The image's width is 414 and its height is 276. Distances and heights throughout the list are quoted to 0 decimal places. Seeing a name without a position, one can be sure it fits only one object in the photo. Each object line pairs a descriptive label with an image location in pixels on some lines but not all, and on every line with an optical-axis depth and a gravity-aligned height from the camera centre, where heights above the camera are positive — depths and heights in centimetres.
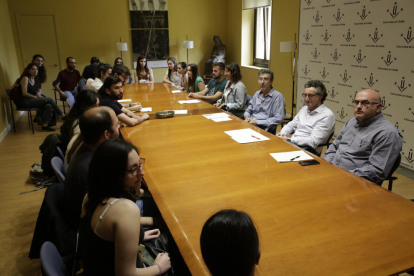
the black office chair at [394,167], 233 -86
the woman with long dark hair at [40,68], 654 -27
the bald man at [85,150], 178 -57
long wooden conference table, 126 -79
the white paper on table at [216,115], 364 -73
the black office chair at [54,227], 171 -90
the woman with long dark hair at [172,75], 662 -50
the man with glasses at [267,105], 384 -69
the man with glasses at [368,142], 231 -72
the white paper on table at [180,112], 395 -73
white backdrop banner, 388 -12
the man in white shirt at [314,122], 309 -72
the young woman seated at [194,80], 545 -51
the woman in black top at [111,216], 124 -63
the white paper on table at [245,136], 274 -75
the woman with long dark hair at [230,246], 86 -51
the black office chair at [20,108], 594 -96
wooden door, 783 +38
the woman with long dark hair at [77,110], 291 -50
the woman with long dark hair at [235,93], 446 -60
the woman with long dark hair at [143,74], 731 -50
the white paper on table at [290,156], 227 -76
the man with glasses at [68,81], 704 -60
